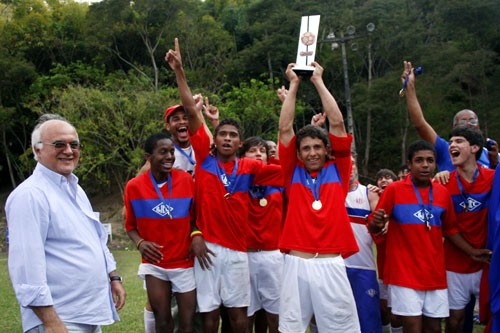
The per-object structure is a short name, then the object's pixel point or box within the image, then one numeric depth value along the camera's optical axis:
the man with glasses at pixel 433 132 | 5.75
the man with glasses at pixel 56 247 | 3.38
